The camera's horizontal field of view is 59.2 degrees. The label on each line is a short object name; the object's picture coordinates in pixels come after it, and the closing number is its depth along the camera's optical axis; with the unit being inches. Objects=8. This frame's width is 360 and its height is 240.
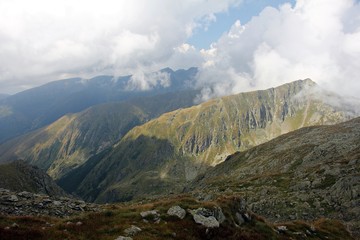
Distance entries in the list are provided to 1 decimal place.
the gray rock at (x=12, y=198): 1583.4
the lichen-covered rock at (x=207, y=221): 1109.7
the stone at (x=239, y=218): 1298.8
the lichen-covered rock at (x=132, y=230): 983.6
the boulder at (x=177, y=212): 1168.2
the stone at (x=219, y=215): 1189.7
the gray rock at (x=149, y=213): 1177.4
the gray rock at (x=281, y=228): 1382.8
